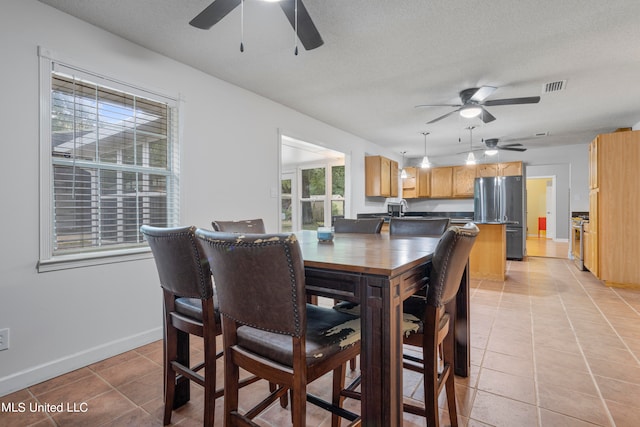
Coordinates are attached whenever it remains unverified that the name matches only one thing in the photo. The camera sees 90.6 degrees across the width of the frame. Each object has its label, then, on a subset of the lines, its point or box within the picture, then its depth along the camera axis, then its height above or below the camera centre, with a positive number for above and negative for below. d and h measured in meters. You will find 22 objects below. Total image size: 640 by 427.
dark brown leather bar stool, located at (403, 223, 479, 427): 1.22 -0.43
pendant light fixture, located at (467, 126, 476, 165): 4.95 +0.86
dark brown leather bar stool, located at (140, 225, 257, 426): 1.30 -0.43
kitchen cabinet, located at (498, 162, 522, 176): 6.42 +0.88
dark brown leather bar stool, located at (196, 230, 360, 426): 0.96 -0.36
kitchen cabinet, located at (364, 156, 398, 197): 5.75 +0.66
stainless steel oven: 5.03 -0.52
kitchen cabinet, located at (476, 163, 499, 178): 6.66 +0.89
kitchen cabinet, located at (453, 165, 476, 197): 6.92 +0.70
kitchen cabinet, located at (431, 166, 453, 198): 7.17 +0.69
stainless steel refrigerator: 6.05 +0.14
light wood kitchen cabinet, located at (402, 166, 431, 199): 7.45 +0.68
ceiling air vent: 3.17 +1.29
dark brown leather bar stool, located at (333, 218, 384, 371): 2.69 -0.12
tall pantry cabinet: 3.86 +0.05
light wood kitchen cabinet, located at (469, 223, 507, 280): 4.43 -0.61
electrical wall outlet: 1.84 -0.73
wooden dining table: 1.04 -0.31
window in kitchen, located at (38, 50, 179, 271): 2.07 +0.34
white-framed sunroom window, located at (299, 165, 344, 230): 6.26 +0.36
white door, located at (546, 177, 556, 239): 8.18 +0.05
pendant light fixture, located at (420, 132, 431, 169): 5.04 +0.78
